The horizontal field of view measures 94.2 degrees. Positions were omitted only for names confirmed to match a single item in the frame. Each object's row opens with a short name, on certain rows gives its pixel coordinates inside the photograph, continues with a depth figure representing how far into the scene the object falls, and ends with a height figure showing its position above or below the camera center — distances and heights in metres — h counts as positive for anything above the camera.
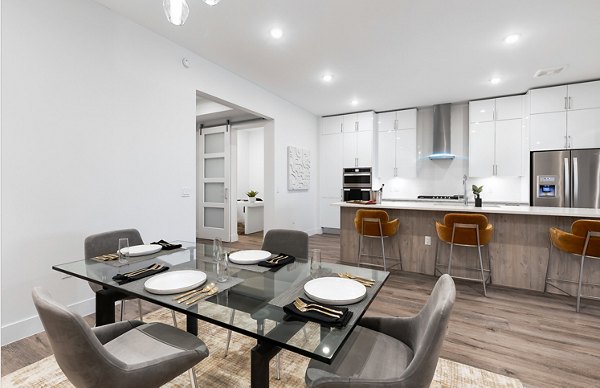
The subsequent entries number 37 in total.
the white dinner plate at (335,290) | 1.17 -0.44
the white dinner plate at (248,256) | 1.71 -0.41
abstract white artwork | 5.52 +0.53
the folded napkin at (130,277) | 1.40 -0.43
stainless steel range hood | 5.54 +1.26
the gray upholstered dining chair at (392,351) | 0.92 -0.67
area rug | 1.66 -1.13
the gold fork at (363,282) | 1.37 -0.44
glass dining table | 0.96 -0.47
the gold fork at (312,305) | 1.06 -0.45
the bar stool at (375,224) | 3.54 -0.39
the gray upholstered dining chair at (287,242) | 2.15 -0.38
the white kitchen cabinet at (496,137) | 4.92 +1.04
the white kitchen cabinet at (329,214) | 6.41 -0.46
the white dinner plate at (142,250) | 1.85 -0.38
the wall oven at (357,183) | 6.07 +0.24
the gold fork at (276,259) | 1.71 -0.41
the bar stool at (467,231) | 2.99 -0.40
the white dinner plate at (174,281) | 1.26 -0.43
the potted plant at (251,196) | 6.86 -0.05
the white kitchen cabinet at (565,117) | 4.25 +1.22
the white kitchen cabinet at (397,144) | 5.90 +1.08
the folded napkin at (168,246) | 2.06 -0.39
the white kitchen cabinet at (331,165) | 6.40 +0.67
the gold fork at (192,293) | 1.21 -0.45
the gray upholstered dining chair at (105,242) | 1.96 -0.36
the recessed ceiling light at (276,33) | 2.96 +1.74
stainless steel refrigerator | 4.18 +0.25
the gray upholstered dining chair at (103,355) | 0.93 -0.63
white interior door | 5.62 +0.23
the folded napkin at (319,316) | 1.00 -0.45
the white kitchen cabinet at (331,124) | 6.41 +1.62
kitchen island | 2.95 -0.61
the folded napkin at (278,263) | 1.65 -0.42
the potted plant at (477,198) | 3.35 -0.05
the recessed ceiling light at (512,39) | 3.04 +1.72
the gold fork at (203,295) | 1.18 -0.45
